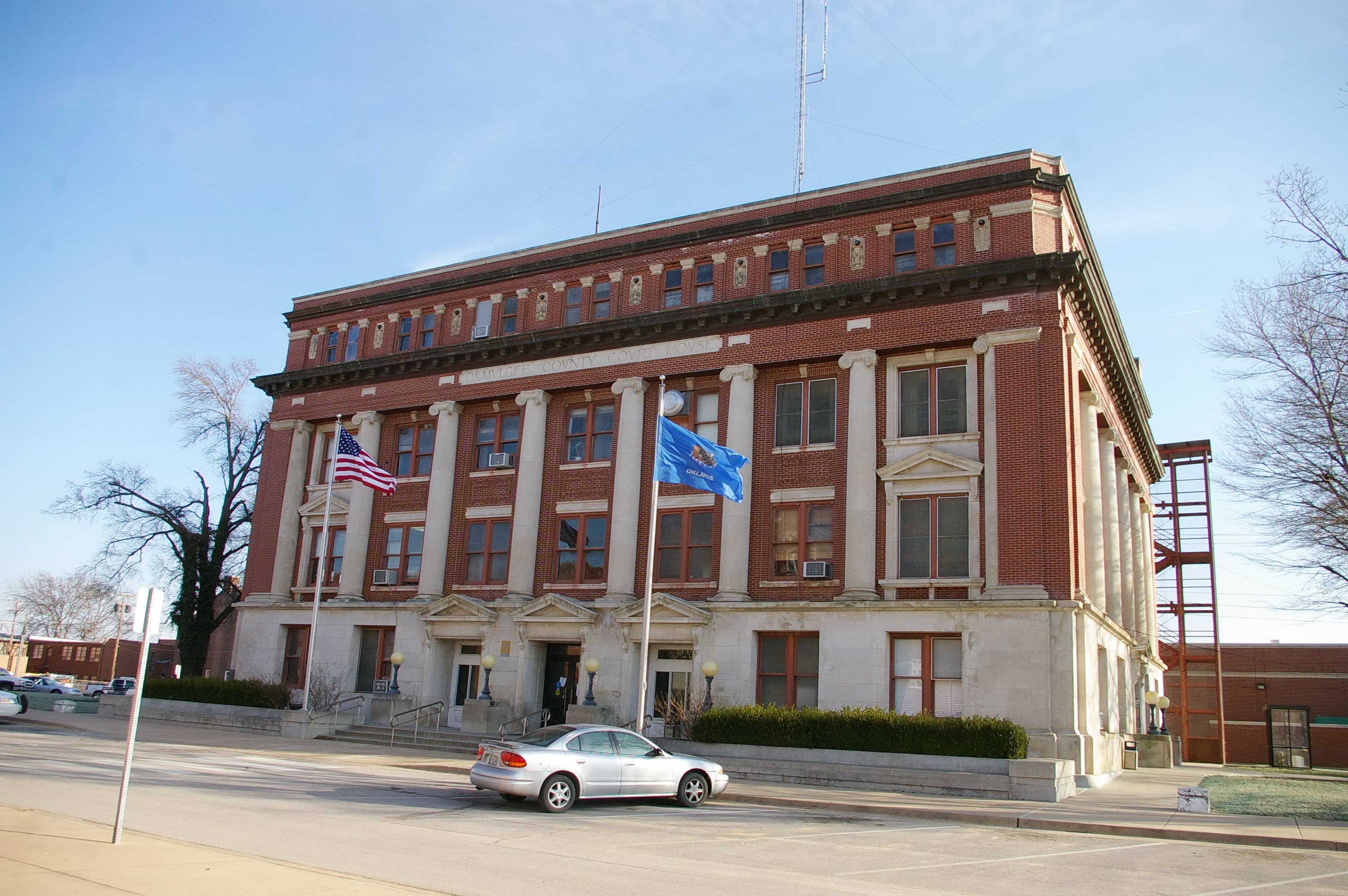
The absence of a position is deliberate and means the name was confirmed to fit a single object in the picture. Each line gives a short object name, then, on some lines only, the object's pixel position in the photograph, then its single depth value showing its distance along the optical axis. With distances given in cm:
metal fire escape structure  4956
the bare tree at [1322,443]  2744
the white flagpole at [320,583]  3222
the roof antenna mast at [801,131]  3488
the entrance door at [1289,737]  5306
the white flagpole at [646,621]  2291
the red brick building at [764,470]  2769
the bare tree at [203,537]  4706
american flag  3191
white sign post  1071
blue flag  2369
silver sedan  1667
